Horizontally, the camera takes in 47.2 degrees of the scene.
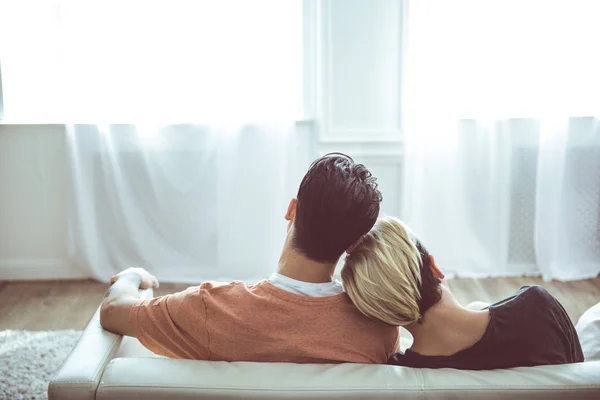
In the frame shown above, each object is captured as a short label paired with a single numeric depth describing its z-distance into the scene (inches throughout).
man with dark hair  52.8
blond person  51.7
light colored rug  93.1
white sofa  45.7
